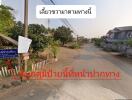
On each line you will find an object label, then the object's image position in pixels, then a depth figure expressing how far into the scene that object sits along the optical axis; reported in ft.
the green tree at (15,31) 23.56
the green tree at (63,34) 60.45
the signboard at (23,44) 14.19
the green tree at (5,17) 19.40
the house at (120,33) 45.35
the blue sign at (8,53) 14.09
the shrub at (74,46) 58.45
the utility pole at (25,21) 14.88
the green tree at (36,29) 24.81
